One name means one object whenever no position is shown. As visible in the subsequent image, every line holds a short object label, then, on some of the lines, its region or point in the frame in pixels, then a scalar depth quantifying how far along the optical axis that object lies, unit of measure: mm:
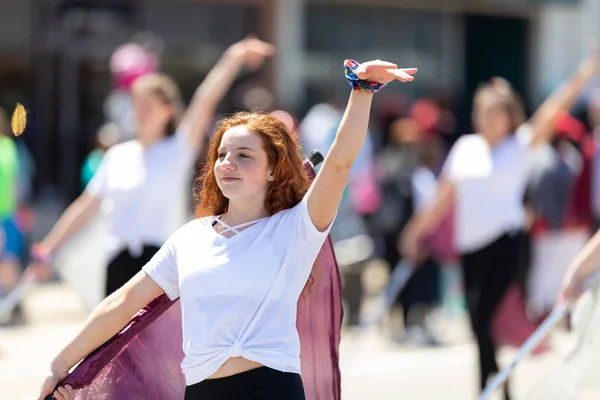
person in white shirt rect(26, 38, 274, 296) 13062
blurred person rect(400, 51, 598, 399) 14344
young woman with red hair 7195
